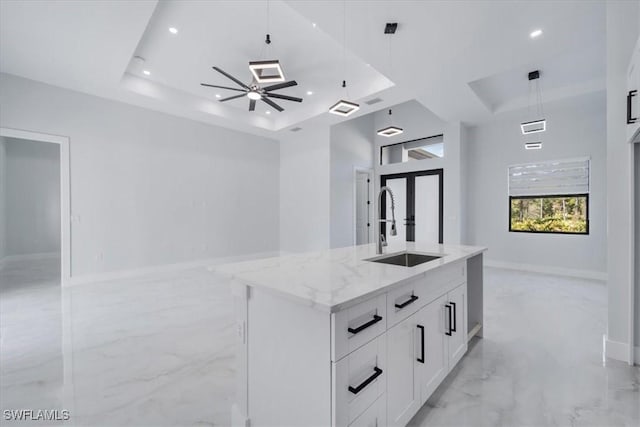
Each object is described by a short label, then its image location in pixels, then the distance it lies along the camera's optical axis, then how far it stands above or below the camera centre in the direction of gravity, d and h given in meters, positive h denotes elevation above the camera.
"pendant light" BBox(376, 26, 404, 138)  3.93 +1.10
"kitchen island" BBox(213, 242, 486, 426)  1.13 -0.61
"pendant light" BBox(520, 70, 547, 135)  4.32 +1.31
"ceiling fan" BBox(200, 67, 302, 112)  4.02 +1.70
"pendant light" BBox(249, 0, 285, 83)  2.72 +1.36
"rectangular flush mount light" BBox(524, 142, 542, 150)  5.07 +1.13
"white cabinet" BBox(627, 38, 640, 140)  1.90 +0.79
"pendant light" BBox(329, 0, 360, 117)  3.18 +1.18
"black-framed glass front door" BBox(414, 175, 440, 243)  6.83 +0.03
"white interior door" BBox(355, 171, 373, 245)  7.56 +0.06
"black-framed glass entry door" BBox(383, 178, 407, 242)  7.35 +0.17
